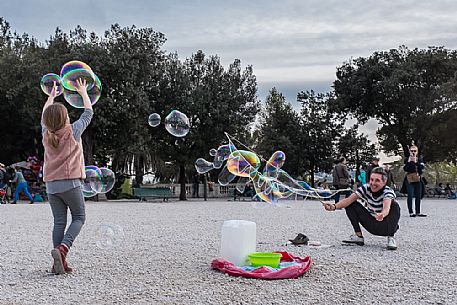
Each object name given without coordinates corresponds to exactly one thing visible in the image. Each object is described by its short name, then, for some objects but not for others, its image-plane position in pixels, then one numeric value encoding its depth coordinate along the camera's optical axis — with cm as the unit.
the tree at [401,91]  3375
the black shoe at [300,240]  798
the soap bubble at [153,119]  1096
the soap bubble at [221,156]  1127
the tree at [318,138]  3462
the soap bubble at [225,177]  1106
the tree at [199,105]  2972
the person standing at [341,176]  1592
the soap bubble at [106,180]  848
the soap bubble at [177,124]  1059
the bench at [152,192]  2722
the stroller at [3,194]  2266
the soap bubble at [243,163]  942
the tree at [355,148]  3475
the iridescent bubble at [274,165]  1054
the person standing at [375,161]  1401
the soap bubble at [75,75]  687
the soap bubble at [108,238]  691
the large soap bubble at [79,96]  704
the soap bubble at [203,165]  1206
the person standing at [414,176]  1289
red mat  537
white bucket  591
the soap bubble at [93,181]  828
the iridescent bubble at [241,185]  1352
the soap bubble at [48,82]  799
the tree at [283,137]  3391
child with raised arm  557
